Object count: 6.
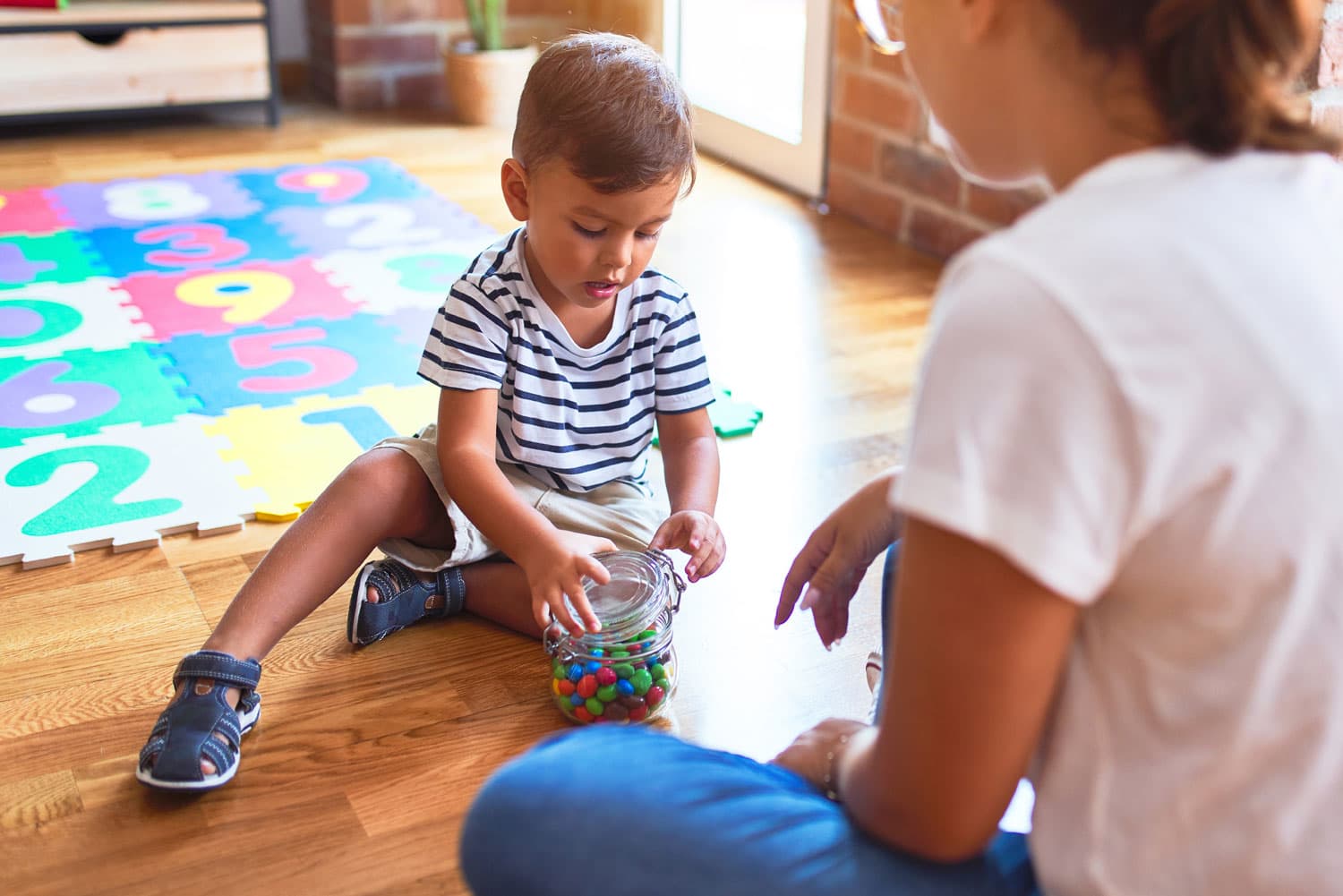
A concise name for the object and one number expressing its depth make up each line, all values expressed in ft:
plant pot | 11.53
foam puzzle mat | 5.42
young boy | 3.98
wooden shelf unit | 10.62
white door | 9.78
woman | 1.79
